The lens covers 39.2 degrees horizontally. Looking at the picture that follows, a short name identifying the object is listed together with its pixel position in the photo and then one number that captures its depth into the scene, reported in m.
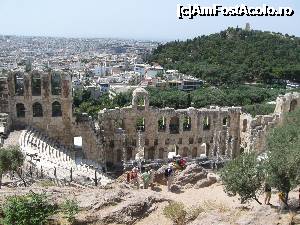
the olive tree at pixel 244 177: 21.08
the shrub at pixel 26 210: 15.69
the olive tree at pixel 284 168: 19.72
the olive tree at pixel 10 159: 25.12
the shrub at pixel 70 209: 17.03
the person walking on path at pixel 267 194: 21.83
